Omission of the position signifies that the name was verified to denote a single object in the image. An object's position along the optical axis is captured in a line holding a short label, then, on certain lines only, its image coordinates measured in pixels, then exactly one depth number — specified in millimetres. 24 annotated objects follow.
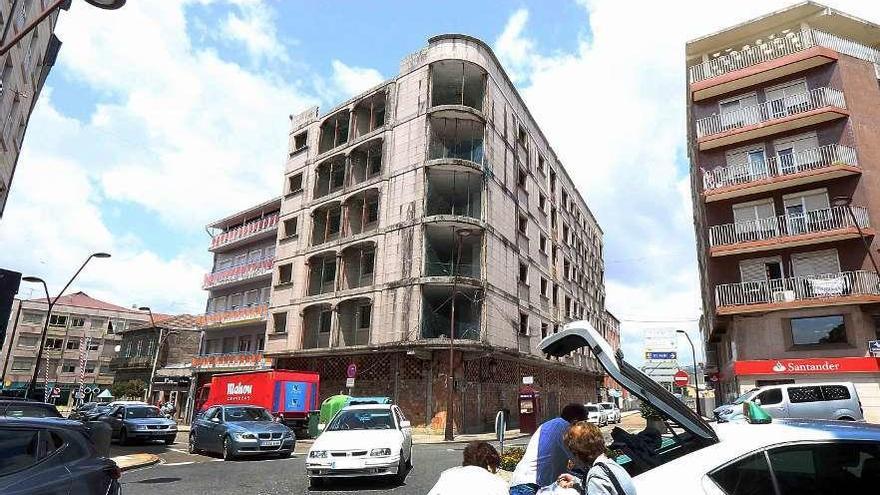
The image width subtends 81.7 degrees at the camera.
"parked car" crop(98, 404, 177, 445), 18500
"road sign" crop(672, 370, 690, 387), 27534
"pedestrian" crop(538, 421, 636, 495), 2969
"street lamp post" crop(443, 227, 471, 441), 23062
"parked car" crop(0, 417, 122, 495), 4531
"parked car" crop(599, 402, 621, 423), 35562
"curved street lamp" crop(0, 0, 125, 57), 7898
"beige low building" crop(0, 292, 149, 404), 67000
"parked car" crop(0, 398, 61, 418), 9048
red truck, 21906
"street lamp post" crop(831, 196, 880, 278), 19847
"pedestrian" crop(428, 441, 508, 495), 3387
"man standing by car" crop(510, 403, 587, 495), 4578
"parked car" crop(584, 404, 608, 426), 30688
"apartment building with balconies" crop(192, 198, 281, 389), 37312
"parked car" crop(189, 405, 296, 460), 13805
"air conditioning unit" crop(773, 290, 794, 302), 21297
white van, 15125
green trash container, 23328
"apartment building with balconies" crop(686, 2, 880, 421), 20625
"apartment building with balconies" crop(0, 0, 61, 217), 17141
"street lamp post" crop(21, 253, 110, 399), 24056
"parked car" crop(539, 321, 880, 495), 2961
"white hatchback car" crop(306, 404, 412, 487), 9281
